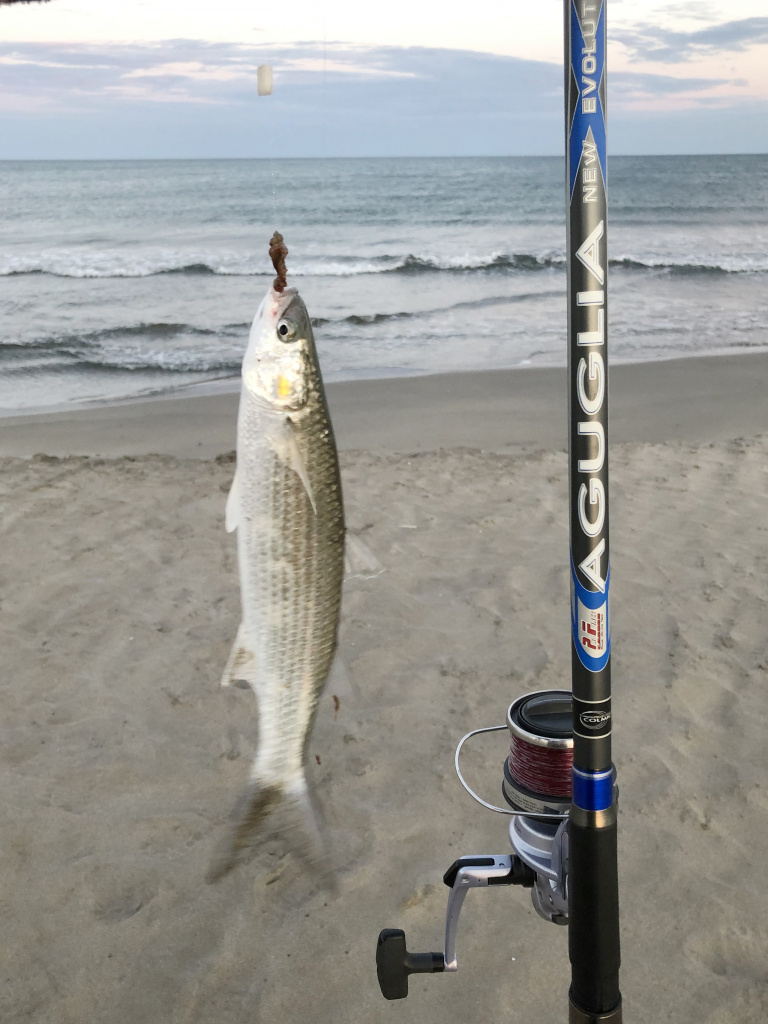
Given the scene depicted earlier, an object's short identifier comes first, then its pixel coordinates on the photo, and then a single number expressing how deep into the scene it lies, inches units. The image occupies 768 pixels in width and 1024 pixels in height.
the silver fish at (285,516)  41.4
